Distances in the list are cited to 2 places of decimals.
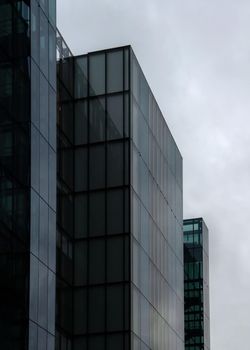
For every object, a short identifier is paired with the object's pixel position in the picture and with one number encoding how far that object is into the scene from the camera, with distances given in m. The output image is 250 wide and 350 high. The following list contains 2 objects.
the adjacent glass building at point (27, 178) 39.94
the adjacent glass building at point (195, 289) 88.00
